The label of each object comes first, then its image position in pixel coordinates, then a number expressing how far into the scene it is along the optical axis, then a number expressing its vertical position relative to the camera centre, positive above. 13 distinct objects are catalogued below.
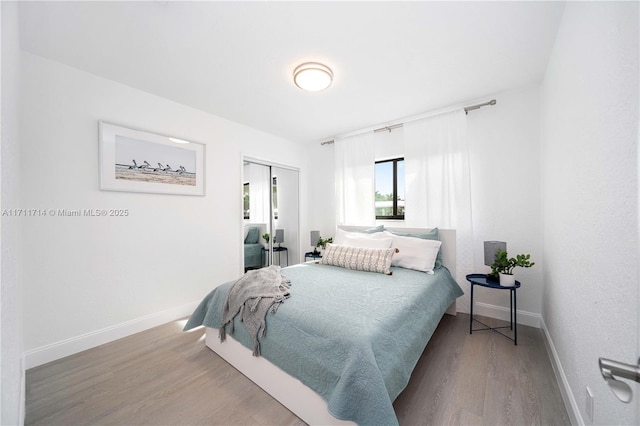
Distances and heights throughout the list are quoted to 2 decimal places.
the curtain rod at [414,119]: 2.69 +1.22
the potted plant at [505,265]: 2.23 -0.54
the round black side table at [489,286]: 2.21 -0.72
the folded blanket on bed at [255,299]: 1.65 -0.65
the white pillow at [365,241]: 2.78 -0.37
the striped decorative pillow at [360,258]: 2.49 -0.52
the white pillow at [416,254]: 2.54 -0.47
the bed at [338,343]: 1.16 -0.80
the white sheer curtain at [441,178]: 2.82 +0.41
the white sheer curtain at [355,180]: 3.62 +0.51
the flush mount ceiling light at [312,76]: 2.05 +1.22
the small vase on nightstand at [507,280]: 2.23 -0.67
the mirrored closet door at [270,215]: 3.66 -0.04
